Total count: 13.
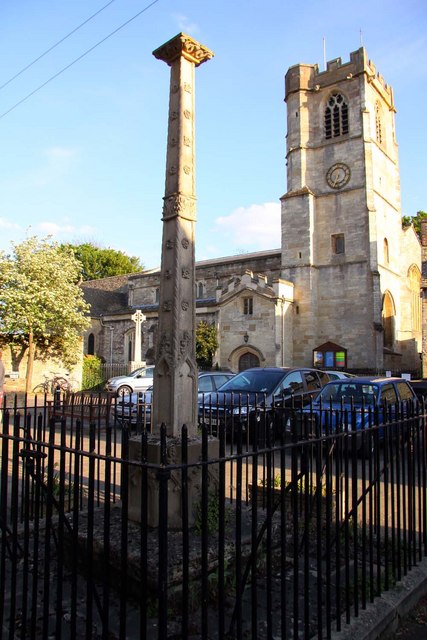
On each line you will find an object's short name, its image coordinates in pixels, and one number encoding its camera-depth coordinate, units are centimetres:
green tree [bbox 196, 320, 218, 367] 2994
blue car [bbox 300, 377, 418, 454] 953
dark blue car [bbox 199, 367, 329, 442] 1062
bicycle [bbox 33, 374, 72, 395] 1952
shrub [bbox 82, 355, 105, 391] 2522
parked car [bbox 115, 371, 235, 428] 1285
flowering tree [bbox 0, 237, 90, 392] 2147
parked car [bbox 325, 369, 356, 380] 1782
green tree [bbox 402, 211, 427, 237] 4778
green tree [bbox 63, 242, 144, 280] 5444
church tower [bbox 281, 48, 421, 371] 2945
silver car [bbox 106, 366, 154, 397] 1766
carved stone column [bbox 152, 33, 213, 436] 421
